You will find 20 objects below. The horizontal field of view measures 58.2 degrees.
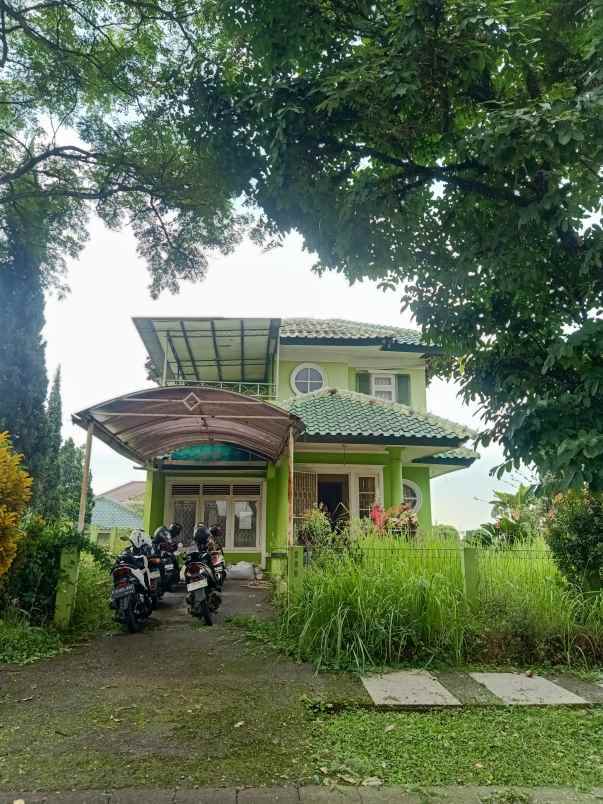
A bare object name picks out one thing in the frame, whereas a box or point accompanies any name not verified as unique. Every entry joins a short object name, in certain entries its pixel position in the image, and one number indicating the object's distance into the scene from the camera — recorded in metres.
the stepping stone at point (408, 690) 4.37
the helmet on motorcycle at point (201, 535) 8.10
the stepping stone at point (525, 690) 4.52
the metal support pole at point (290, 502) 8.09
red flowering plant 7.67
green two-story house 10.78
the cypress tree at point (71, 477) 22.30
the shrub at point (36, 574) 6.41
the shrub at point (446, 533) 7.28
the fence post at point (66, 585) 6.46
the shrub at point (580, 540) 6.34
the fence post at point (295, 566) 6.62
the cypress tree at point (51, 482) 16.91
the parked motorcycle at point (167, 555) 8.73
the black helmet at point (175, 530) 9.16
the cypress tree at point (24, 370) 15.43
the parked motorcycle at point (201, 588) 7.07
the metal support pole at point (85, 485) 7.35
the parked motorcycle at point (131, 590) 6.58
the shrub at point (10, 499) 5.76
